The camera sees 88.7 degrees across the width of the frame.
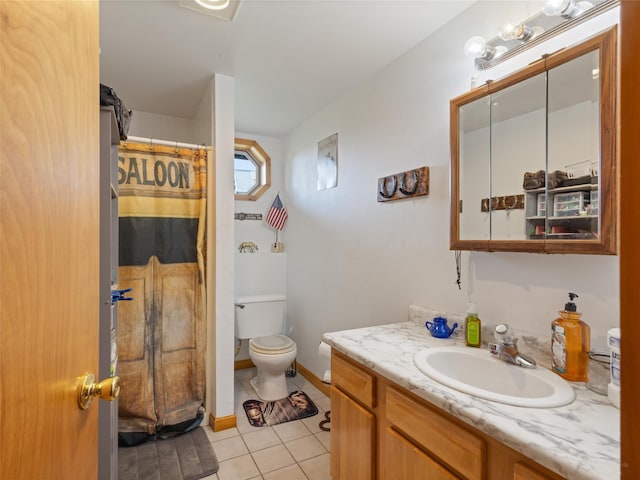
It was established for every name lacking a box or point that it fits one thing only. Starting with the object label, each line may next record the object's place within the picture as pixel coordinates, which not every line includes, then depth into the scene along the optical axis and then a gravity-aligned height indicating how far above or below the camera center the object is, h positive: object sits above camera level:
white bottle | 0.92 -0.36
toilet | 2.58 -0.86
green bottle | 1.41 -0.38
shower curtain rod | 2.07 +0.64
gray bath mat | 1.80 -1.29
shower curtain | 2.08 -0.32
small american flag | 3.37 +0.26
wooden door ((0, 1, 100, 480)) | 0.41 +0.01
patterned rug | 2.36 -1.29
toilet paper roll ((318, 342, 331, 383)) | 1.94 -0.66
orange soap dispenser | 1.07 -0.34
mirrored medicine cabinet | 1.01 +0.31
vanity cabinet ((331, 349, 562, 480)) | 0.88 -0.66
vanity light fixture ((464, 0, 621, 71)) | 1.13 +0.81
